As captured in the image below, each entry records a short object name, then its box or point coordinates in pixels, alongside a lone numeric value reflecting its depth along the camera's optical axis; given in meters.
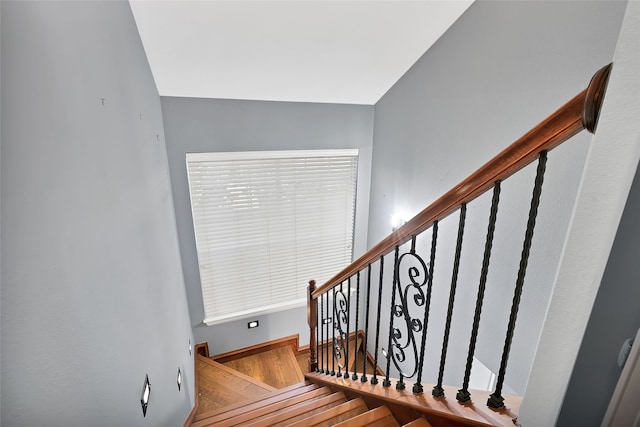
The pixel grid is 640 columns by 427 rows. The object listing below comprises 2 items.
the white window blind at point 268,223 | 3.28
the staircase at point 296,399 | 1.07
